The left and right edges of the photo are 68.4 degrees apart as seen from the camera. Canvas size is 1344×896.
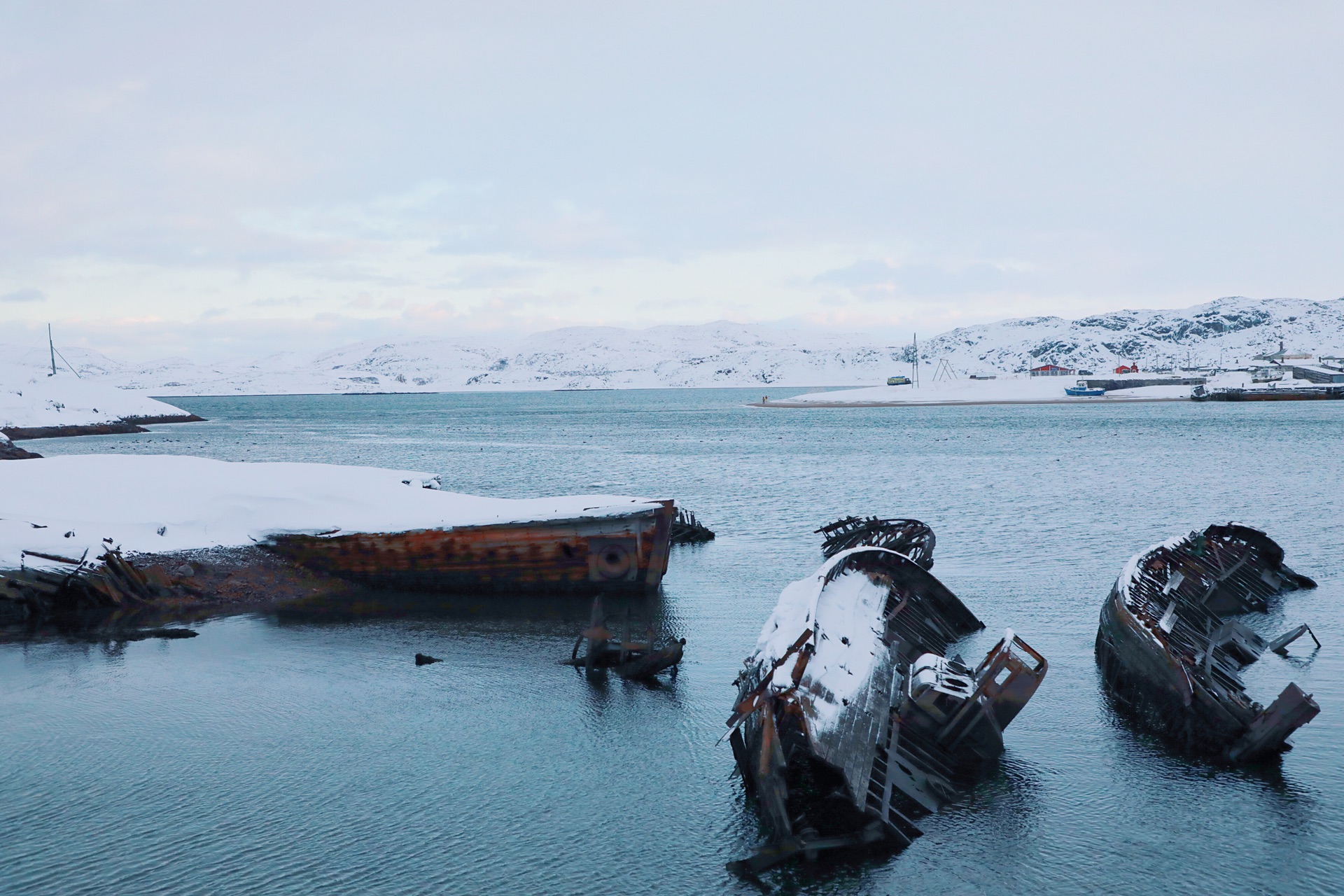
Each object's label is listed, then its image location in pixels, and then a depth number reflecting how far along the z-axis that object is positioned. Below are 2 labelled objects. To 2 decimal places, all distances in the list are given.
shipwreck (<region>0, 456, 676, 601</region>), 26.48
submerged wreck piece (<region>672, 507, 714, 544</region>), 35.94
